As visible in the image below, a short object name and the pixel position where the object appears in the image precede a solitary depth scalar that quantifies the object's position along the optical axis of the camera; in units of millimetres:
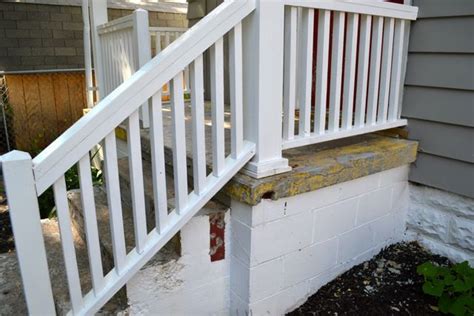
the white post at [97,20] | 3496
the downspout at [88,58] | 4234
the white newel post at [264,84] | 1633
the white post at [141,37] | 2392
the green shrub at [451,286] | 1905
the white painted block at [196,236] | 1787
